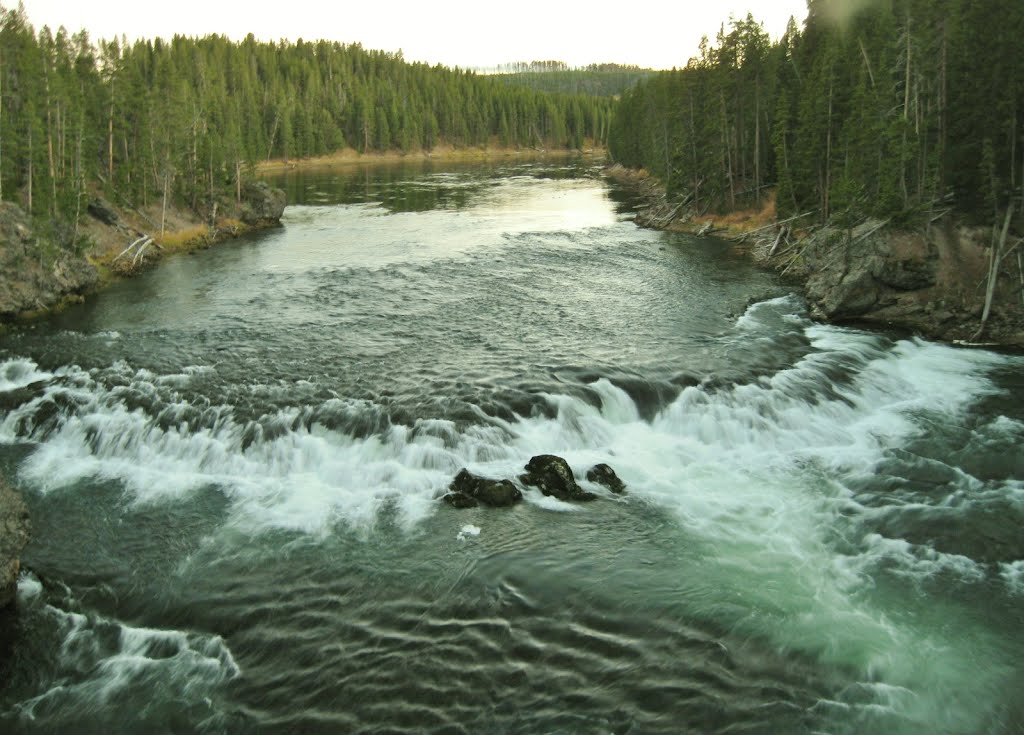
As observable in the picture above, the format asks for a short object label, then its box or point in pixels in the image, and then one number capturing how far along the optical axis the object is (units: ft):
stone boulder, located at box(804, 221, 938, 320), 116.16
